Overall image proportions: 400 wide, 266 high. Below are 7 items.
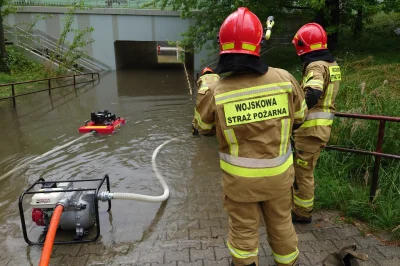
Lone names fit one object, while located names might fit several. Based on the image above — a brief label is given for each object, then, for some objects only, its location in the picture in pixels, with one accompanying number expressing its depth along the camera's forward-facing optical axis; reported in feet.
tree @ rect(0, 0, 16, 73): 50.85
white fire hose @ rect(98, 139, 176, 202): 10.32
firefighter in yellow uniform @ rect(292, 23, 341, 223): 10.11
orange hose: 7.51
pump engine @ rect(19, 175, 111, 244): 9.70
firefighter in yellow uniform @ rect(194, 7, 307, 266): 6.78
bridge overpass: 68.03
